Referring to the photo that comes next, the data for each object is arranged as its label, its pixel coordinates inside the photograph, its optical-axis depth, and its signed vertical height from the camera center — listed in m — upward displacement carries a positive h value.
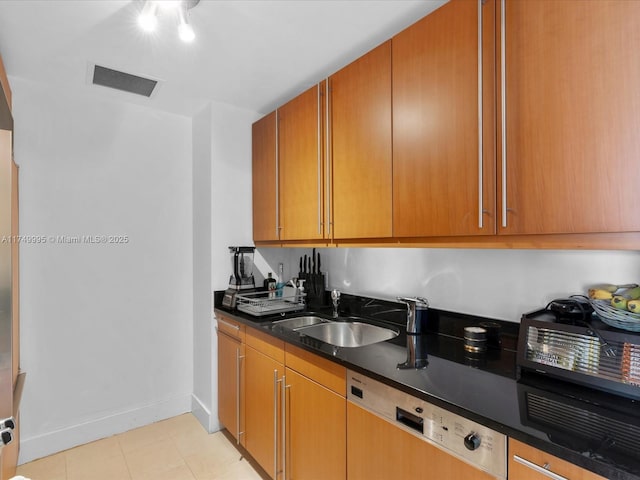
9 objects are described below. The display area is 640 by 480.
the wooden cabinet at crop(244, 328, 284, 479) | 1.81 -0.89
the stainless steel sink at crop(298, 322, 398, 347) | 2.06 -0.57
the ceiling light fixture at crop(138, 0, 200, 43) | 1.41 +0.95
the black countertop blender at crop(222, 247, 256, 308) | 2.42 -0.27
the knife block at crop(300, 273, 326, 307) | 2.54 -0.37
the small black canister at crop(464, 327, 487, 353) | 1.49 -0.44
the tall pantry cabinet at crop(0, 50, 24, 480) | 1.40 -0.23
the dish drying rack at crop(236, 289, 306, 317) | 2.20 -0.43
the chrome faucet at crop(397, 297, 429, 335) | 1.74 -0.37
